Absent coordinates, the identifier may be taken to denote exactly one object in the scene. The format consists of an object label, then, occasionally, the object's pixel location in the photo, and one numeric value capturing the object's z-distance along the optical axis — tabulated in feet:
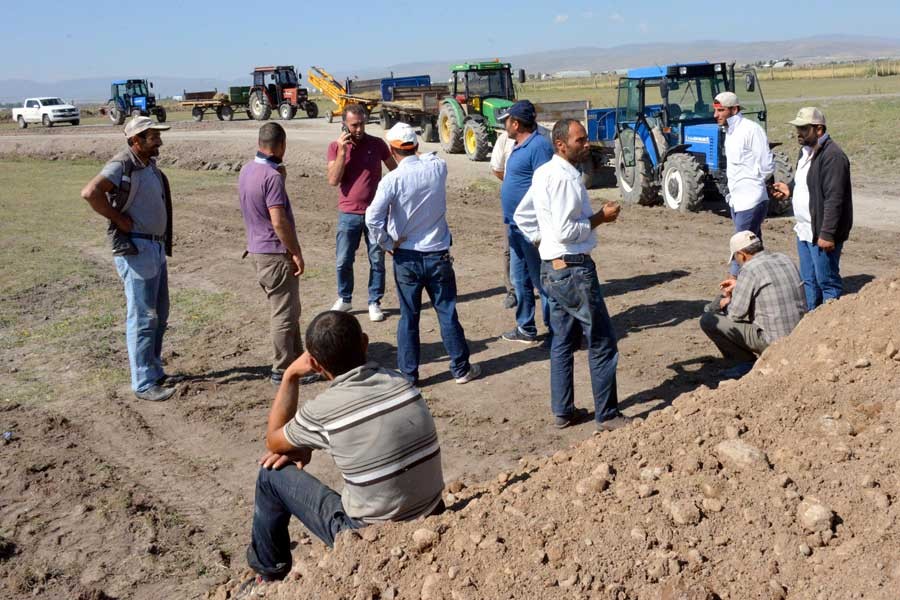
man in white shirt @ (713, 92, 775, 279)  25.34
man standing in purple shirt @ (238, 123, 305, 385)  20.98
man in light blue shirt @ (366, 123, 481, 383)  20.94
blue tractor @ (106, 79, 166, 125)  134.82
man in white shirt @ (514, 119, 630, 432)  17.79
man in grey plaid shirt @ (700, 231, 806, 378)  19.25
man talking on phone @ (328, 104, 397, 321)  25.77
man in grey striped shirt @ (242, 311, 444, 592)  11.32
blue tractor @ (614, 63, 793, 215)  43.16
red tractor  119.44
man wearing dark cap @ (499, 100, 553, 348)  22.81
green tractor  70.28
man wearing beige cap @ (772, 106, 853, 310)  21.72
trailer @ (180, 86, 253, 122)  130.41
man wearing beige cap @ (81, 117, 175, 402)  21.04
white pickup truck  143.54
